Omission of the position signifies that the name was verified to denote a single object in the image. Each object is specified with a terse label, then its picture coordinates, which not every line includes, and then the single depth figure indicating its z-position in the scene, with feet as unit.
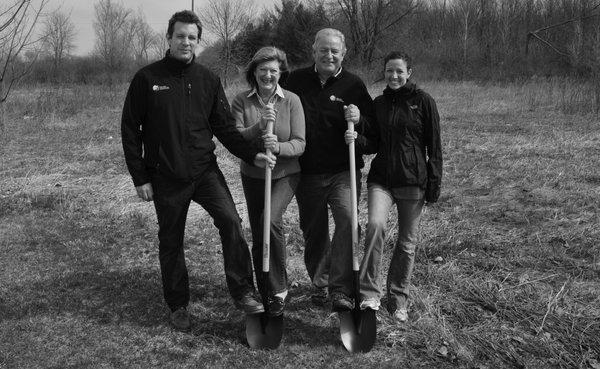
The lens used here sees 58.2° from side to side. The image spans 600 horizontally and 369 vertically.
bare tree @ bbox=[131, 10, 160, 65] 132.77
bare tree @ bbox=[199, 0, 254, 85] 95.20
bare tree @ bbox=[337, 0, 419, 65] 109.60
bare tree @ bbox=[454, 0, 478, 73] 107.45
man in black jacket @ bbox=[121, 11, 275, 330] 11.03
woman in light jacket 11.19
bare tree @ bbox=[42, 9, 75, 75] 101.94
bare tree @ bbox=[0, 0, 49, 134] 24.24
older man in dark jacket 11.46
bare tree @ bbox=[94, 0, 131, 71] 124.88
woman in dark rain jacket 11.25
